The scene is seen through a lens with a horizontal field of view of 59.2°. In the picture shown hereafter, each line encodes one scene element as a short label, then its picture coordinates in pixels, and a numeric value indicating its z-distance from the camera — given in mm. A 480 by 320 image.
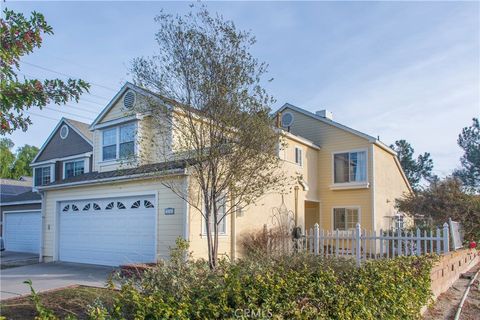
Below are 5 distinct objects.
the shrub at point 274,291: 3871
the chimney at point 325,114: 23431
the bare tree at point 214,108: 9664
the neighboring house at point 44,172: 22953
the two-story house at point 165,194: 13031
